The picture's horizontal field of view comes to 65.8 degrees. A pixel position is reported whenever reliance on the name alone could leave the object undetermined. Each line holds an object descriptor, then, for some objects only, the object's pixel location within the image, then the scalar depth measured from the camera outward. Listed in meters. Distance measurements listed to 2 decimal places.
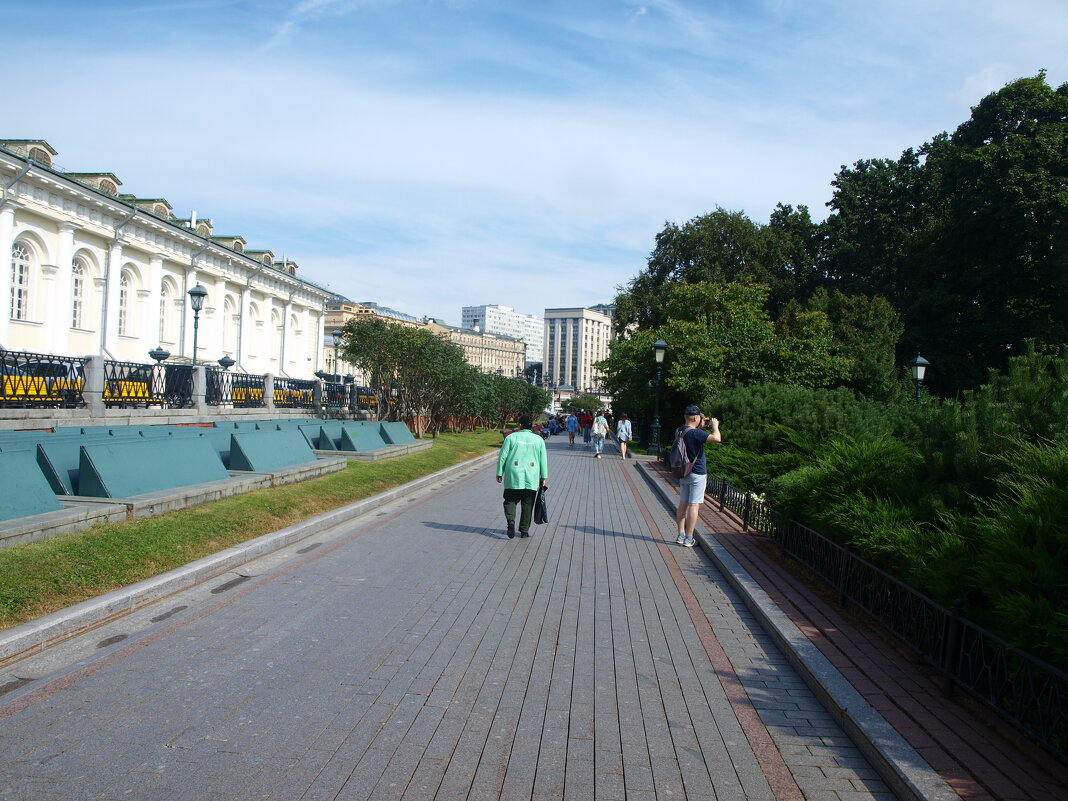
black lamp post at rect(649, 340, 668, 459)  28.17
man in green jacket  10.61
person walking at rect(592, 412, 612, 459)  30.95
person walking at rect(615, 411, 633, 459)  30.27
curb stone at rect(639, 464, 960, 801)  3.59
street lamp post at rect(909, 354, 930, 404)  22.31
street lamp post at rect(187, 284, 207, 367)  23.77
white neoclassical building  32.59
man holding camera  9.97
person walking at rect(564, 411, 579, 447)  40.41
